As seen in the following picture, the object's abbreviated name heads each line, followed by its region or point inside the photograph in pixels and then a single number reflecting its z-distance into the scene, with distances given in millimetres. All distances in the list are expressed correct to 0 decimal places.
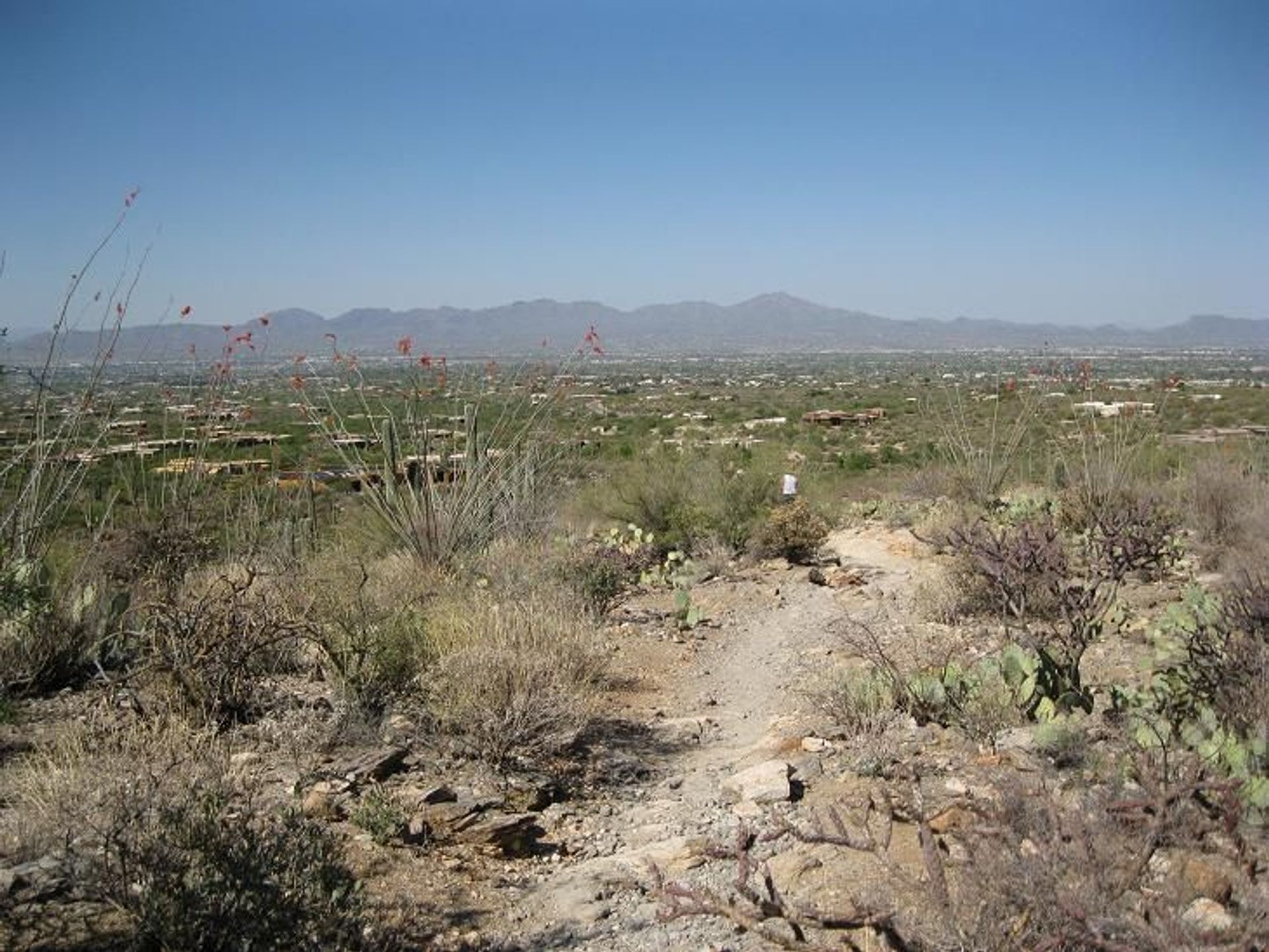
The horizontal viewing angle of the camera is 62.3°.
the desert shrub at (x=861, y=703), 5586
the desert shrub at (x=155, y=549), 7410
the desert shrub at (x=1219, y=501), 10477
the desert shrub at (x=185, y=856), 3250
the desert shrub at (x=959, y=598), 8492
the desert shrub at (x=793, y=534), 11773
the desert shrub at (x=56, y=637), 5934
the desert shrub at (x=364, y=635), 5754
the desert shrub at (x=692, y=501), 12586
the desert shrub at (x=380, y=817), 4363
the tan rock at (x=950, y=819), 3949
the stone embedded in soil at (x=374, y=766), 4980
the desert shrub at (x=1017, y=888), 2742
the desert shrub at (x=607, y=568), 9398
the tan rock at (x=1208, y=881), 3289
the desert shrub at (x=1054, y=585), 5402
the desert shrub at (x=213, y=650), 5414
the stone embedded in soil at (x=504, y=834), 4539
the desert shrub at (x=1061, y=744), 4688
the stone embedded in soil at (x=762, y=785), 4816
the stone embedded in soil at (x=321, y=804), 4531
